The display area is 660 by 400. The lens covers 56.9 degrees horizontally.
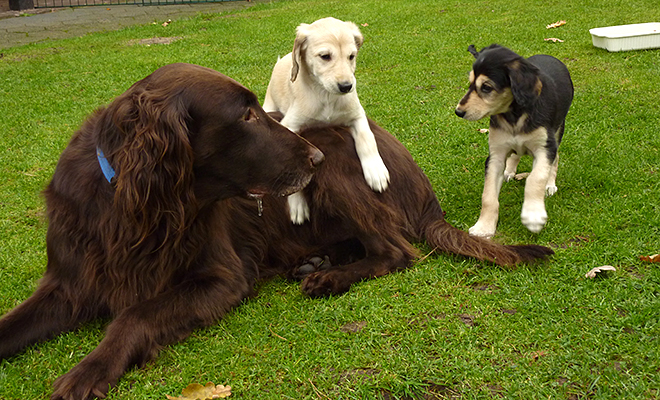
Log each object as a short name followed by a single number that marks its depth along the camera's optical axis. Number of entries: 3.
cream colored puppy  3.51
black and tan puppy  3.56
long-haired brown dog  2.52
